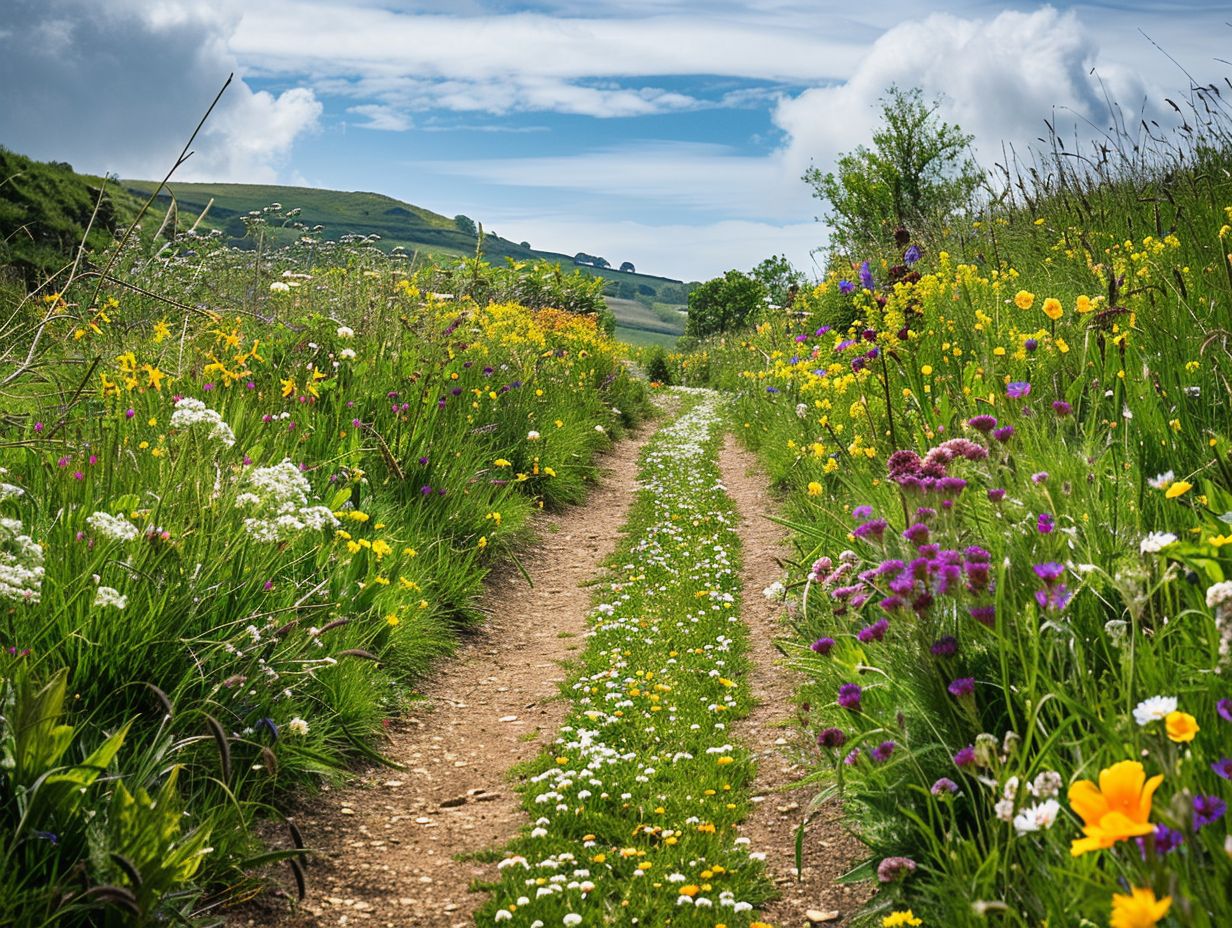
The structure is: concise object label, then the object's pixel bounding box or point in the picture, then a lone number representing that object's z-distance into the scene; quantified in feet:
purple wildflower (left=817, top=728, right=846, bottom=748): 10.61
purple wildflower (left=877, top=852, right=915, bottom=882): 9.75
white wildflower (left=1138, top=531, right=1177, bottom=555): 8.01
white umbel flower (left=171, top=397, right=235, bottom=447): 14.69
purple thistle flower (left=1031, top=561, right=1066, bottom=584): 9.03
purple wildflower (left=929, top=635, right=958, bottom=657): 10.18
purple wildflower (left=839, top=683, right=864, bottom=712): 10.11
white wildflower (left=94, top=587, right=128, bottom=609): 11.10
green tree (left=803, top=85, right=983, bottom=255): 152.97
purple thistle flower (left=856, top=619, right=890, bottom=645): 10.48
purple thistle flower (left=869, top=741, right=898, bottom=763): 9.94
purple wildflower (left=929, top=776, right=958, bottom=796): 8.98
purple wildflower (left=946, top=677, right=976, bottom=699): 9.22
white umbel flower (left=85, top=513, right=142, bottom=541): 11.93
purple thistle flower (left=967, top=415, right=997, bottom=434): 11.52
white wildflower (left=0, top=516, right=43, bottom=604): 9.92
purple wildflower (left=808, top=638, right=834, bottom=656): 11.29
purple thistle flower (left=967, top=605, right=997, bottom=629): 9.72
